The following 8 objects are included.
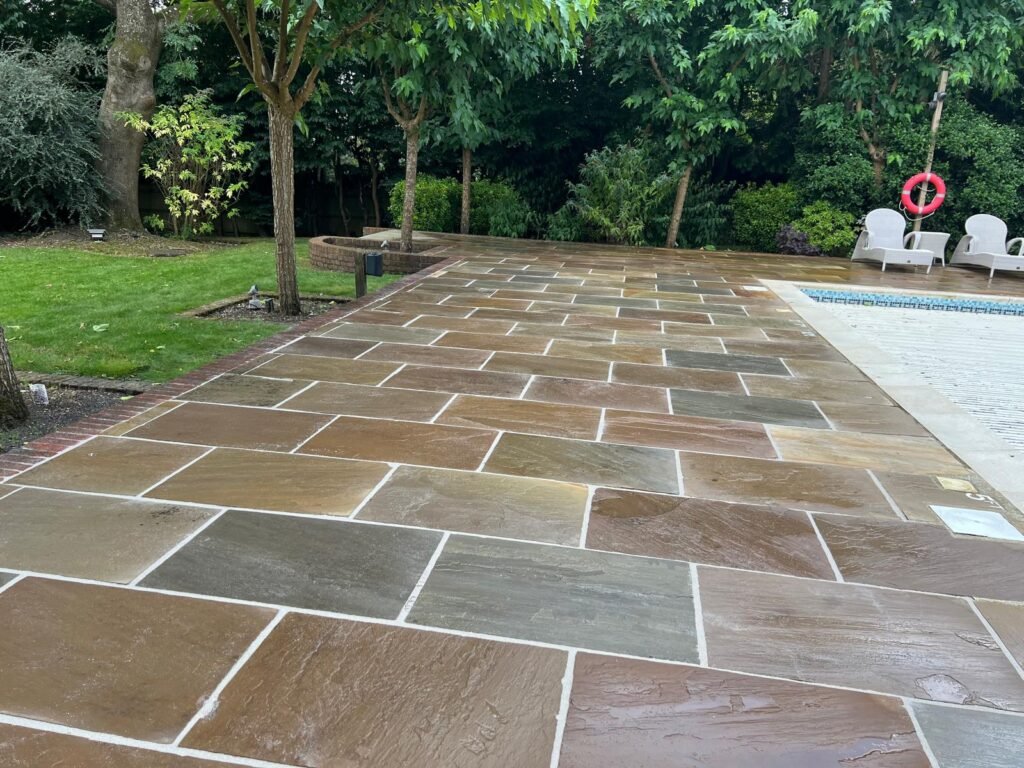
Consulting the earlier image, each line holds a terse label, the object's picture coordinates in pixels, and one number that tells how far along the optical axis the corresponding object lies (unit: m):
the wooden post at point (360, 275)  6.25
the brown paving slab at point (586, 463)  2.76
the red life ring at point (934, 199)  9.80
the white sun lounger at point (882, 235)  9.57
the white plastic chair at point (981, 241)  9.45
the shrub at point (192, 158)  10.49
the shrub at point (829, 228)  10.41
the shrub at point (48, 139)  9.49
